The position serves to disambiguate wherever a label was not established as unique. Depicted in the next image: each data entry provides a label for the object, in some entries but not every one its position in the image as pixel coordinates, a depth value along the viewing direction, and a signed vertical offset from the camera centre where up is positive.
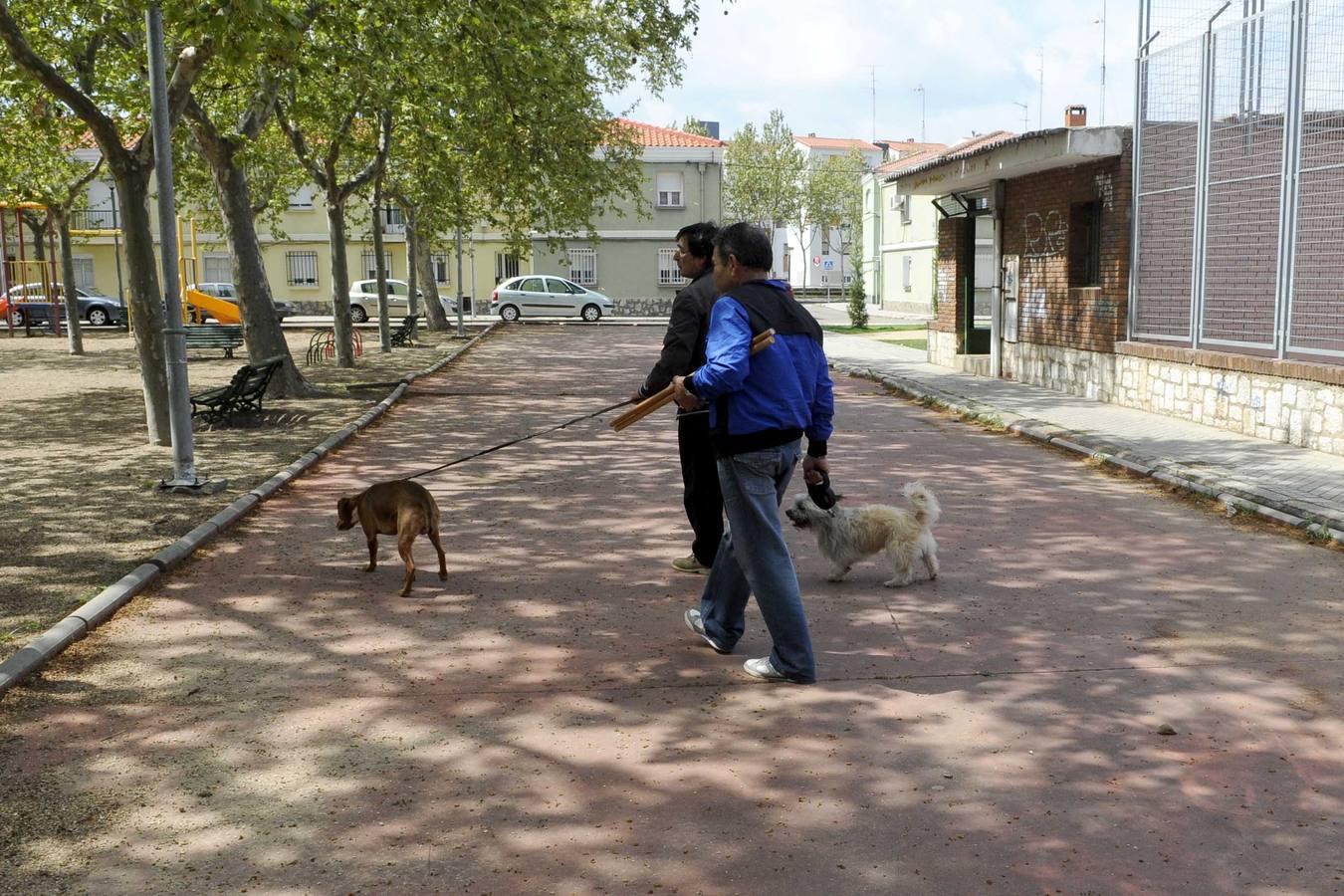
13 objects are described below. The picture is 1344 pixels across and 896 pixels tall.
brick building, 15.86 +0.31
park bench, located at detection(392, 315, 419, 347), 31.62 -1.12
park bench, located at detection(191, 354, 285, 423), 14.32 -1.20
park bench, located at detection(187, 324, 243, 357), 27.28 -0.98
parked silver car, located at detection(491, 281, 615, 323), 47.84 -0.58
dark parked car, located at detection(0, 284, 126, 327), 42.53 -0.45
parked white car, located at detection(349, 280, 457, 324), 46.28 -0.40
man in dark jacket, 6.49 -0.43
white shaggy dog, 6.80 -1.38
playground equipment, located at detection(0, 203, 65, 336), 36.16 +0.34
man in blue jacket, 4.95 -0.53
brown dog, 6.86 -1.27
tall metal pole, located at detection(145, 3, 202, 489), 9.87 -0.10
